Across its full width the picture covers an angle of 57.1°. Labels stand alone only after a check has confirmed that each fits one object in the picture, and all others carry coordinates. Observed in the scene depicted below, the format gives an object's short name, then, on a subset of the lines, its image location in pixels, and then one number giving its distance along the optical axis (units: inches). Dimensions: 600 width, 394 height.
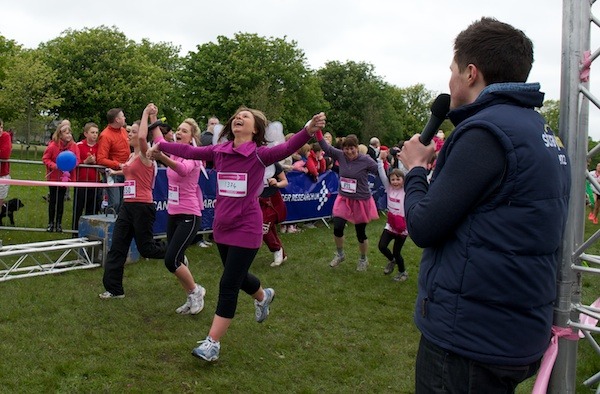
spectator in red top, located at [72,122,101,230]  354.9
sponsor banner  351.3
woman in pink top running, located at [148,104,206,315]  217.9
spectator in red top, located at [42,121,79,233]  365.4
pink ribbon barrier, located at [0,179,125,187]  262.3
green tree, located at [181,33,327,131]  2134.6
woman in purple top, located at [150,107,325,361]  176.9
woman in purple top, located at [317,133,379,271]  335.0
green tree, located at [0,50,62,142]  1517.0
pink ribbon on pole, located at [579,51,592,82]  99.5
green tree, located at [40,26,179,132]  1833.2
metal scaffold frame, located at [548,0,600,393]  99.4
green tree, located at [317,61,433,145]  2716.5
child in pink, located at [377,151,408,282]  316.8
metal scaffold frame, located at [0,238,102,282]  269.0
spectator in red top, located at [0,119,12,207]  369.1
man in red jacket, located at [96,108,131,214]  339.6
